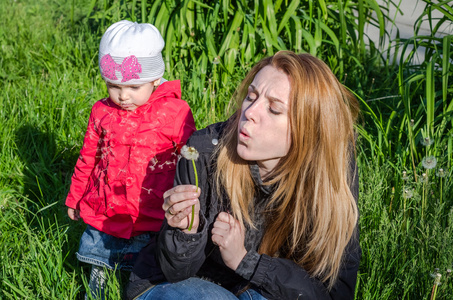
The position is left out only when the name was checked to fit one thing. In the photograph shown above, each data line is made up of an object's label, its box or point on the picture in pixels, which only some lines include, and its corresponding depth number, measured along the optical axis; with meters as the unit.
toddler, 2.08
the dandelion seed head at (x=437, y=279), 1.62
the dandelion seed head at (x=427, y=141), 2.22
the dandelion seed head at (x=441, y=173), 2.29
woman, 1.79
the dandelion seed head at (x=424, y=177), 2.24
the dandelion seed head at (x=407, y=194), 2.23
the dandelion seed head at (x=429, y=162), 2.31
